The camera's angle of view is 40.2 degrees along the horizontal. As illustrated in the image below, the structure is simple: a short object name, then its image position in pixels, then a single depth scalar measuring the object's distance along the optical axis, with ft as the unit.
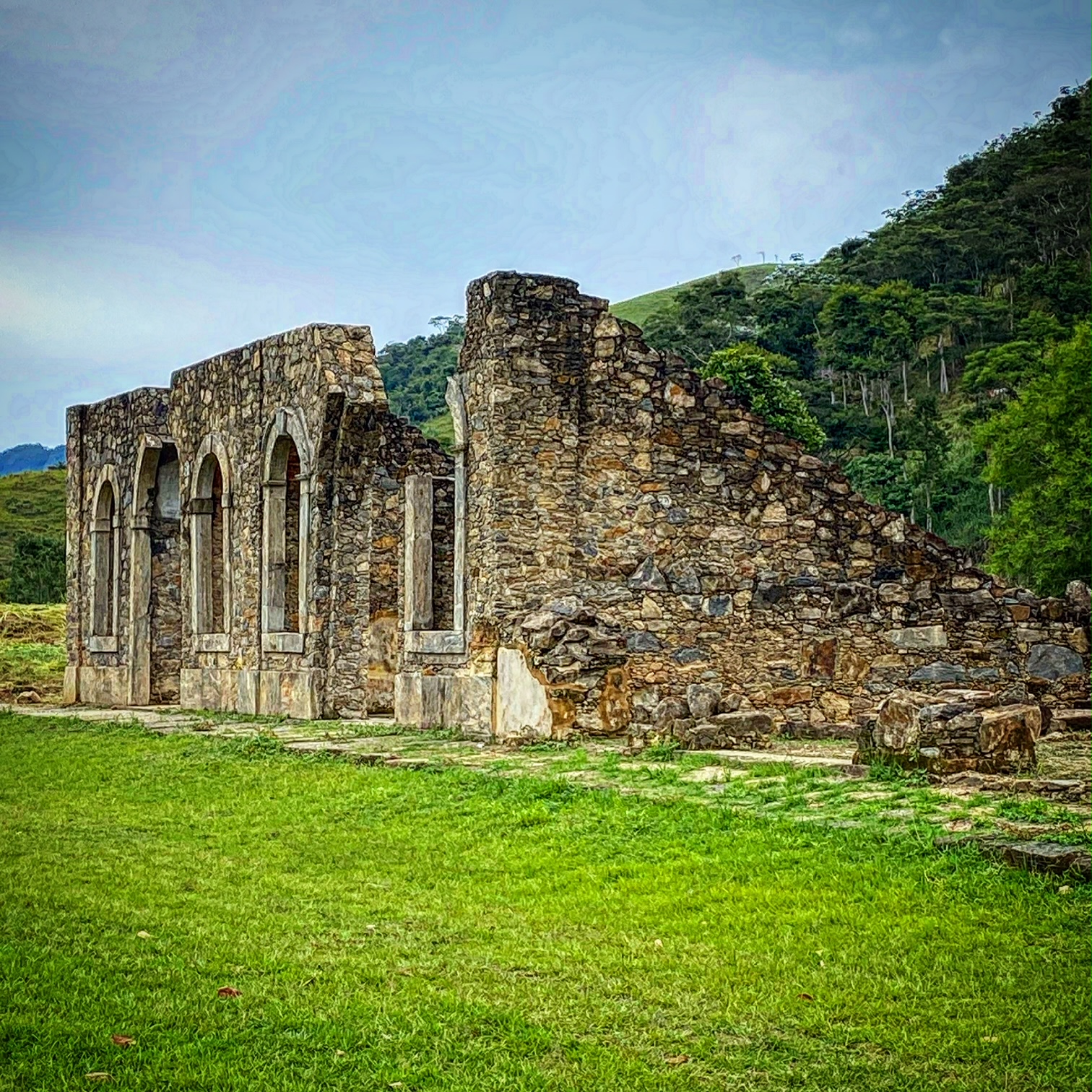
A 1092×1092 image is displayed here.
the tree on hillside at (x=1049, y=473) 116.16
